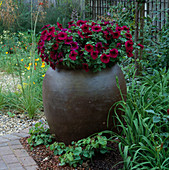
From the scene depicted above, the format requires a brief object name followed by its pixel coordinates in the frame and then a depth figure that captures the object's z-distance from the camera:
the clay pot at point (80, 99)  2.51
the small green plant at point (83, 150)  2.43
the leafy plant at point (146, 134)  2.19
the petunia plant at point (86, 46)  2.52
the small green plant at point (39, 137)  2.89
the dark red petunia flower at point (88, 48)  2.48
